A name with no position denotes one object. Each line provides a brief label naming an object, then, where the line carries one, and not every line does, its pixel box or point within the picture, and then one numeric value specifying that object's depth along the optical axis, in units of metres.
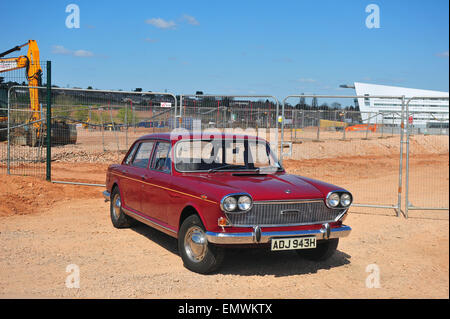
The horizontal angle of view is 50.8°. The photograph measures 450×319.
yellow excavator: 17.09
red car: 5.44
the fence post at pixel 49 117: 12.08
